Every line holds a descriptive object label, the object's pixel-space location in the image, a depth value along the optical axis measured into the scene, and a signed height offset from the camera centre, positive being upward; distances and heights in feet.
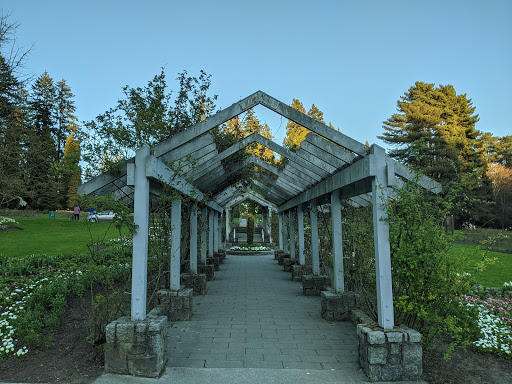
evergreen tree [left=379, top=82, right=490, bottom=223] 82.64 +25.40
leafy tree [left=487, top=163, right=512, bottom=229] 78.23 +7.69
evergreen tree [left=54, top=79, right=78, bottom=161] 124.06 +45.96
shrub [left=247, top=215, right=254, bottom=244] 66.53 -0.72
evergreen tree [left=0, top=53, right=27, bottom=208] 24.76 +7.79
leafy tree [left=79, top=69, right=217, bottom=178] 19.30 +6.92
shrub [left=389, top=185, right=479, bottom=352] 11.02 -1.38
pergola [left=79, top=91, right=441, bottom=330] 11.60 +2.07
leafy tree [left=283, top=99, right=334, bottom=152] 72.13 +23.82
